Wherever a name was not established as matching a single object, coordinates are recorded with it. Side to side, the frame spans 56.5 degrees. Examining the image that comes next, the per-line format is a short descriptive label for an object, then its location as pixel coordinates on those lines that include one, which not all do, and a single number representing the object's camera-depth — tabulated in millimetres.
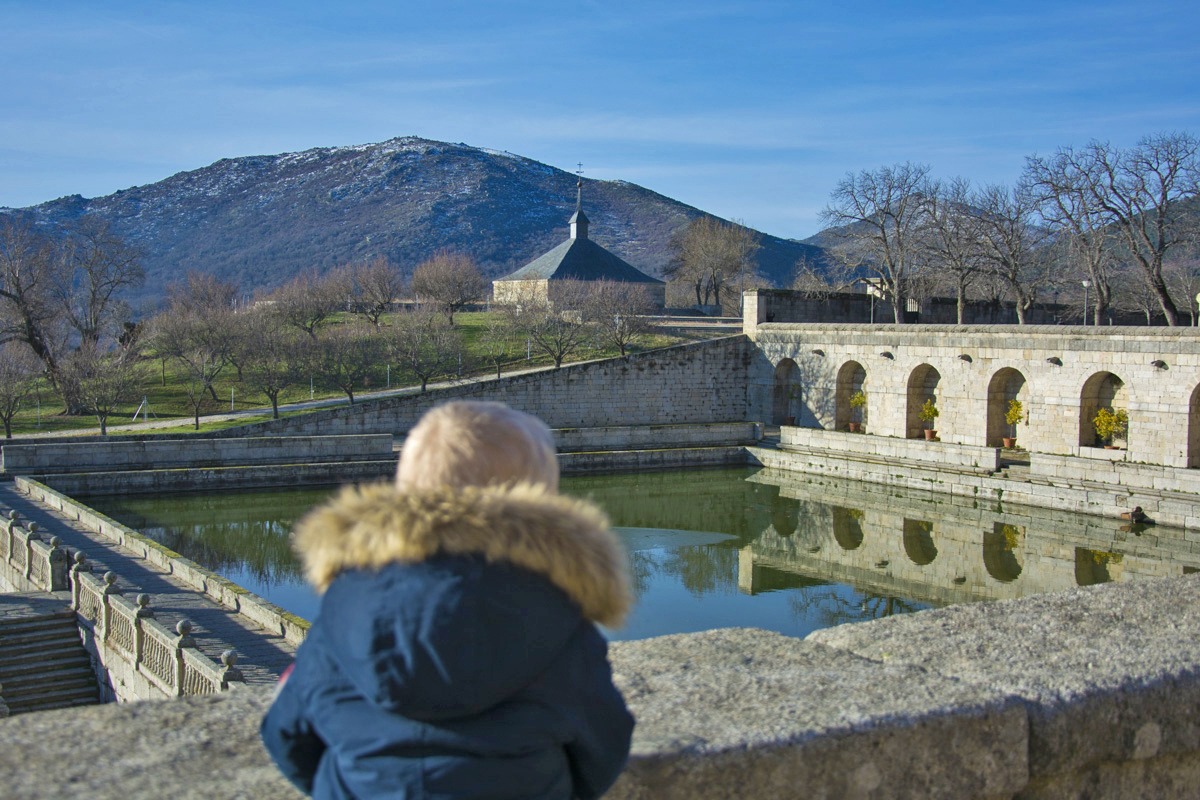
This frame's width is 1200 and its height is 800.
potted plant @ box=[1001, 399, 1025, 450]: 28289
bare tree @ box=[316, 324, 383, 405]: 40250
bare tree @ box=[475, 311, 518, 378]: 43156
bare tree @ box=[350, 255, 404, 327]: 53712
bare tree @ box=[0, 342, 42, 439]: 31344
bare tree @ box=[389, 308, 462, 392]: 41031
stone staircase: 13977
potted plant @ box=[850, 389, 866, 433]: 32969
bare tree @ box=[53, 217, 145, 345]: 47375
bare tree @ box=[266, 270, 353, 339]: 47844
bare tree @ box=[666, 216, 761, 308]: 64875
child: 1872
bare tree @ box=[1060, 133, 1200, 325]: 32906
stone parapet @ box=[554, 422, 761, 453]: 30625
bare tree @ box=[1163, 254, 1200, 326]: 44506
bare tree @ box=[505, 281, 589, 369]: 41219
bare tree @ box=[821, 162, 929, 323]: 40594
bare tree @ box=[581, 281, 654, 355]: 42375
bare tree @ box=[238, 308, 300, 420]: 38375
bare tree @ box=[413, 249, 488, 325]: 54719
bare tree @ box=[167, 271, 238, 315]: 48869
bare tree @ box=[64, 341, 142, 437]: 32531
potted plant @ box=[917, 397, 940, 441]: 30547
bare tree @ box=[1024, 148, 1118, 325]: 34844
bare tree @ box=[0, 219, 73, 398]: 40344
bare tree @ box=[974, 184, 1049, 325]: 37406
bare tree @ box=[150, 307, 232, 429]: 37812
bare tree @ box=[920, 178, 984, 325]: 37500
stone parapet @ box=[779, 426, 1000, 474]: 26453
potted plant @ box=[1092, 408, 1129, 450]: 25531
